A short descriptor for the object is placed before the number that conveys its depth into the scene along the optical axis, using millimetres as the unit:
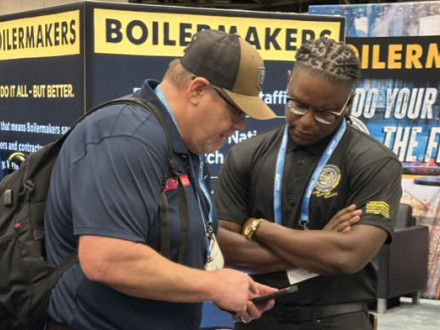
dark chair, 5832
